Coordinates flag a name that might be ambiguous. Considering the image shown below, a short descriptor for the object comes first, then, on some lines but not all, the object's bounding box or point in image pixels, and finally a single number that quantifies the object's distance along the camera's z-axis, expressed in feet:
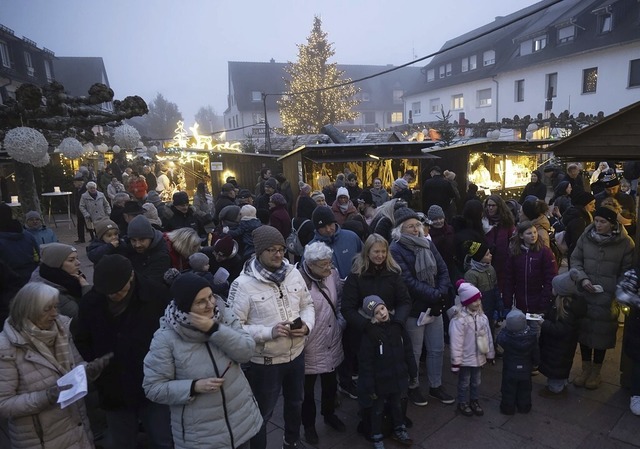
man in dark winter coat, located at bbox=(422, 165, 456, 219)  30.12
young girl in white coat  13.69
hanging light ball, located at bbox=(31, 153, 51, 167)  27.77
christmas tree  121.60
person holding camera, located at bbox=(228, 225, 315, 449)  10.95
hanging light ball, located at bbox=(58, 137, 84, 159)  39.93
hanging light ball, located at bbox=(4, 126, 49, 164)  23.77
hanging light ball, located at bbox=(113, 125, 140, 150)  30.53
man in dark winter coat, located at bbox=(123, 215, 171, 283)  14.28
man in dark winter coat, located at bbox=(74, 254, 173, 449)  9.96
